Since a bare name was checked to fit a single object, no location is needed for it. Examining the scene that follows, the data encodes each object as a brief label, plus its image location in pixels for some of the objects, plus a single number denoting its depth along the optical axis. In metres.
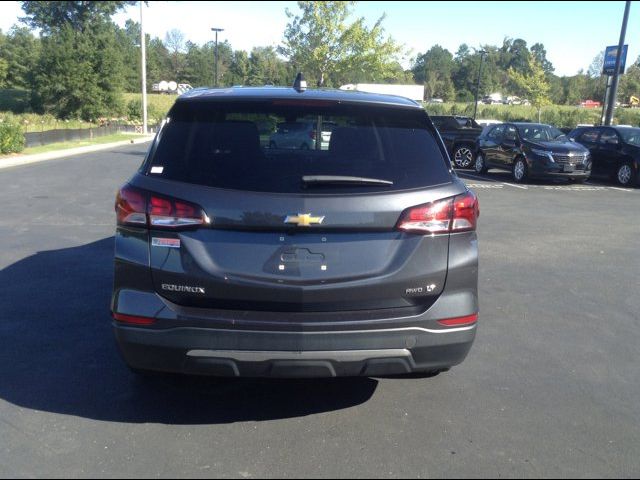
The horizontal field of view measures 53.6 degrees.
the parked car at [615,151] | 17.36
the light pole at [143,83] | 39.16
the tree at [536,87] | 47.56
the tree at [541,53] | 146.23
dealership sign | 22.86
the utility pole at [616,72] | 21.66
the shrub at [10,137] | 21.91
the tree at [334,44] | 38.88
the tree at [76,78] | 49.31
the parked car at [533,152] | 16.80
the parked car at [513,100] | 84.30
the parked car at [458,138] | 21.41
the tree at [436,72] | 100.53
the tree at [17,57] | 68.84
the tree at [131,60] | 57.21
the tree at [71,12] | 72.75
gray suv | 3.15
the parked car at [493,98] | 99.68
